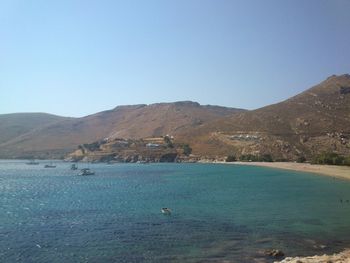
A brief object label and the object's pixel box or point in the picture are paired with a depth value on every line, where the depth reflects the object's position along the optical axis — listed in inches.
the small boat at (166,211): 2170.3
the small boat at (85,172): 5661.4
